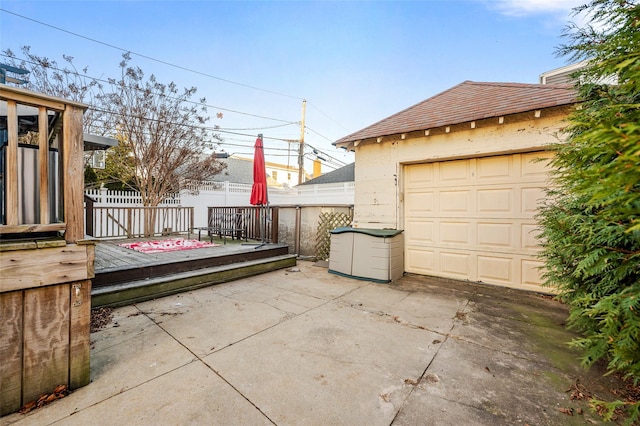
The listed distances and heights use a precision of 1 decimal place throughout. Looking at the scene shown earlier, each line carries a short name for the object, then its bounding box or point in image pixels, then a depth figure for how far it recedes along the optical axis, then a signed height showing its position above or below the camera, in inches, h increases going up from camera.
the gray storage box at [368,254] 182.9 -34.0
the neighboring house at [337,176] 664.4 +92.3
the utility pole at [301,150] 745.6 +185.5
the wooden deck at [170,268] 133.3 -40.6
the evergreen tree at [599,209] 36.0 +0.4
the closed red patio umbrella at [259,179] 227.9 +27.7
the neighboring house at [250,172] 938.4 +176.0
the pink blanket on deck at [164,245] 215.6 -35.5
